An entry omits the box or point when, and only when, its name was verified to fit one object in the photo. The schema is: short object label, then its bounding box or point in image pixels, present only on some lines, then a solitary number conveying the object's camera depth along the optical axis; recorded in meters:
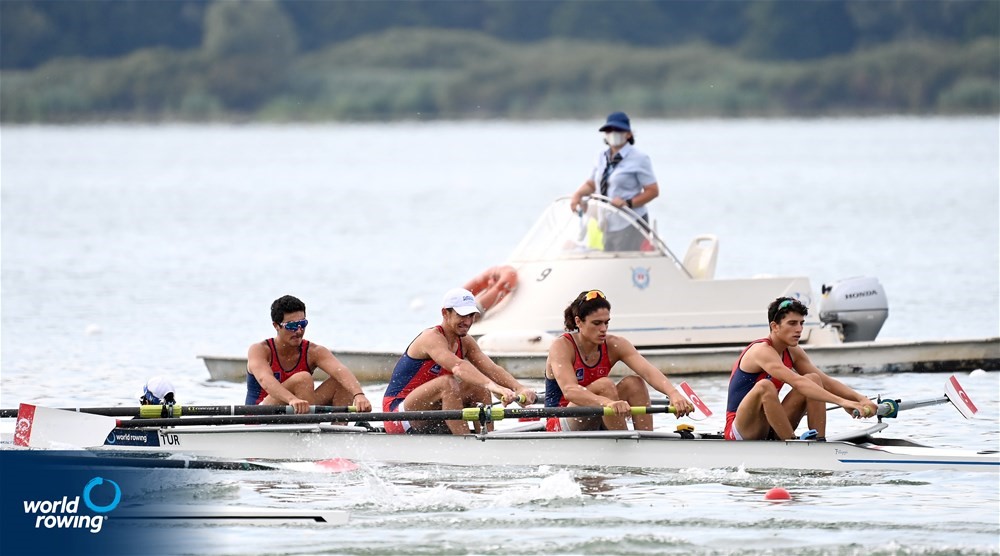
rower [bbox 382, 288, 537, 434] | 13.16
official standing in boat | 17.77
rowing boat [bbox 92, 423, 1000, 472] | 12.62
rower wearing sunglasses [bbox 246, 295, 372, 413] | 13.22
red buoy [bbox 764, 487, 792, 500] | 12.19
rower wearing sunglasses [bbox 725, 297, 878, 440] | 12.53
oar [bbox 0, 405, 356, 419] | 13.12
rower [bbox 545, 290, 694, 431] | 12.79
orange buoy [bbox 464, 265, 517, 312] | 17.83
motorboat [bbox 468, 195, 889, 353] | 17.67
